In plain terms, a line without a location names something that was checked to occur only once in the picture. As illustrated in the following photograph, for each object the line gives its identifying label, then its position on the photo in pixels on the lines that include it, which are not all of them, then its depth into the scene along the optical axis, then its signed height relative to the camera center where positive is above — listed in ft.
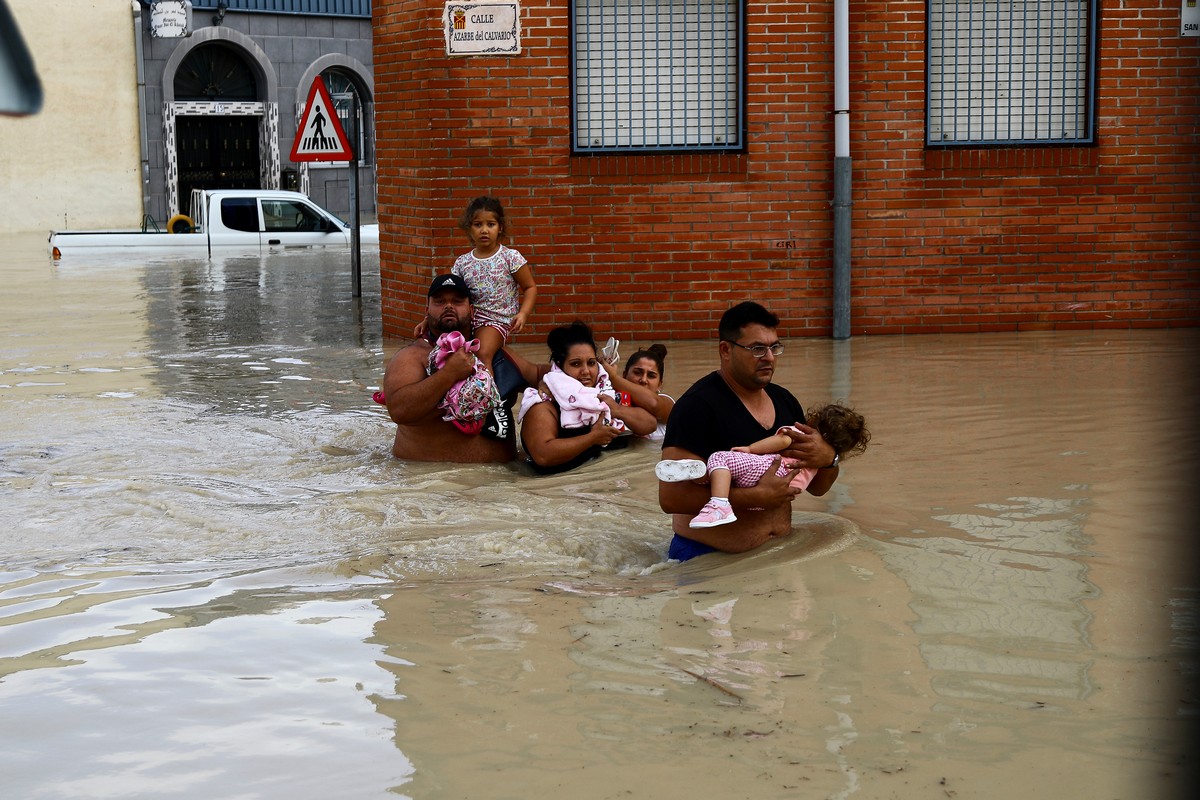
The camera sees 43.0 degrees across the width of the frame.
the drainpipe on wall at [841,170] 40.19 +1.61
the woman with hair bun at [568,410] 26.48 -3.08
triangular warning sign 54.34 +3.73
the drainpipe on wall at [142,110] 99.86 +8.70
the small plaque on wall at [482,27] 40.22 +5.49
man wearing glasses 18.76 -2.43
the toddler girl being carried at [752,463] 18.30 -2.80
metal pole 55.57 +0.37
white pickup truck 74.59 +0.41
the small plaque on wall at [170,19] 98.27 +14.30
